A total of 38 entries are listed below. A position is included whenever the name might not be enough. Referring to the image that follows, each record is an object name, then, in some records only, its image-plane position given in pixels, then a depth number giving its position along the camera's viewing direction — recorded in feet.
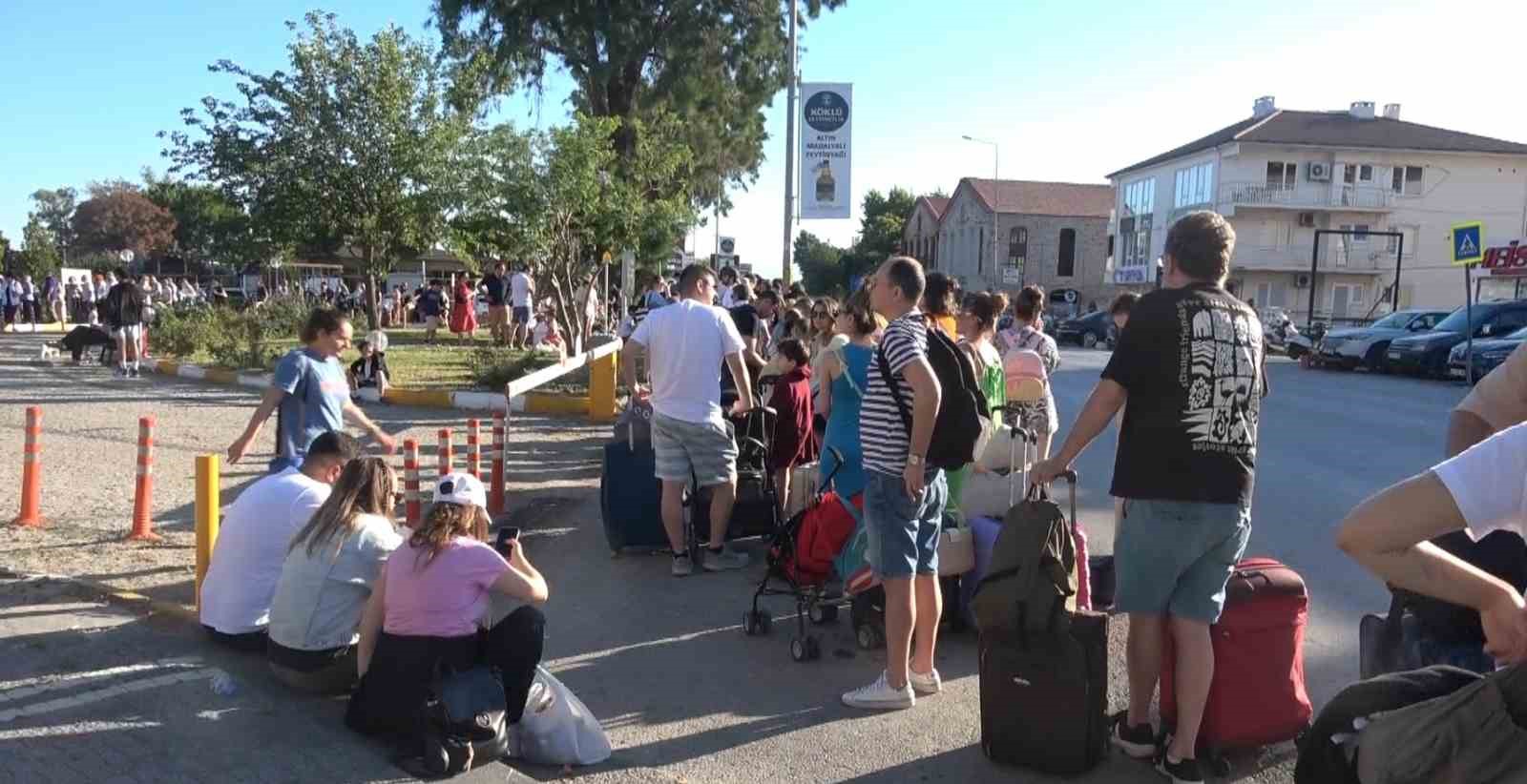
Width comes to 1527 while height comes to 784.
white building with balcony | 171.42
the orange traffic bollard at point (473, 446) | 25.82
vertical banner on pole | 54.90
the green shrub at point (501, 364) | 54.60
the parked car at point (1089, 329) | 130.72
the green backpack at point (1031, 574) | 13.33
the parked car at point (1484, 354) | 75.25
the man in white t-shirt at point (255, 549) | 16.74
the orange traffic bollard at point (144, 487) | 24.16
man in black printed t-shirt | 12.50
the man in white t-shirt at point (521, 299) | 77.10
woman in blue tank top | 17.94
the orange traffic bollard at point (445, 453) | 24.06
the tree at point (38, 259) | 141.79
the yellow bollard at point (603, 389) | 46.18
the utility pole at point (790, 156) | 61.98
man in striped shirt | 14.88
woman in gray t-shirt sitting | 15.46
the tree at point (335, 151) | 65.87
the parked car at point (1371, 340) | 88.89
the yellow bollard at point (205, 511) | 19.79
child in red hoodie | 24.72
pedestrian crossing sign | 73.42
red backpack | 19.11
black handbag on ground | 13.44
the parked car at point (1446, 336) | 82.48
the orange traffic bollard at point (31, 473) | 25.71
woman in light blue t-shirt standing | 20.11
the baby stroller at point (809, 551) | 19.11
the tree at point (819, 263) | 319.47
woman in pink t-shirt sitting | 13.85
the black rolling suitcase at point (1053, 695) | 13.39
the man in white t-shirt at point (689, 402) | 22.47
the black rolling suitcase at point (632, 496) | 24.06
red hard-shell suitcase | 13.58
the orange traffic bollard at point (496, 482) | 28.66
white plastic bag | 14.25
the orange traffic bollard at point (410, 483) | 23.48
